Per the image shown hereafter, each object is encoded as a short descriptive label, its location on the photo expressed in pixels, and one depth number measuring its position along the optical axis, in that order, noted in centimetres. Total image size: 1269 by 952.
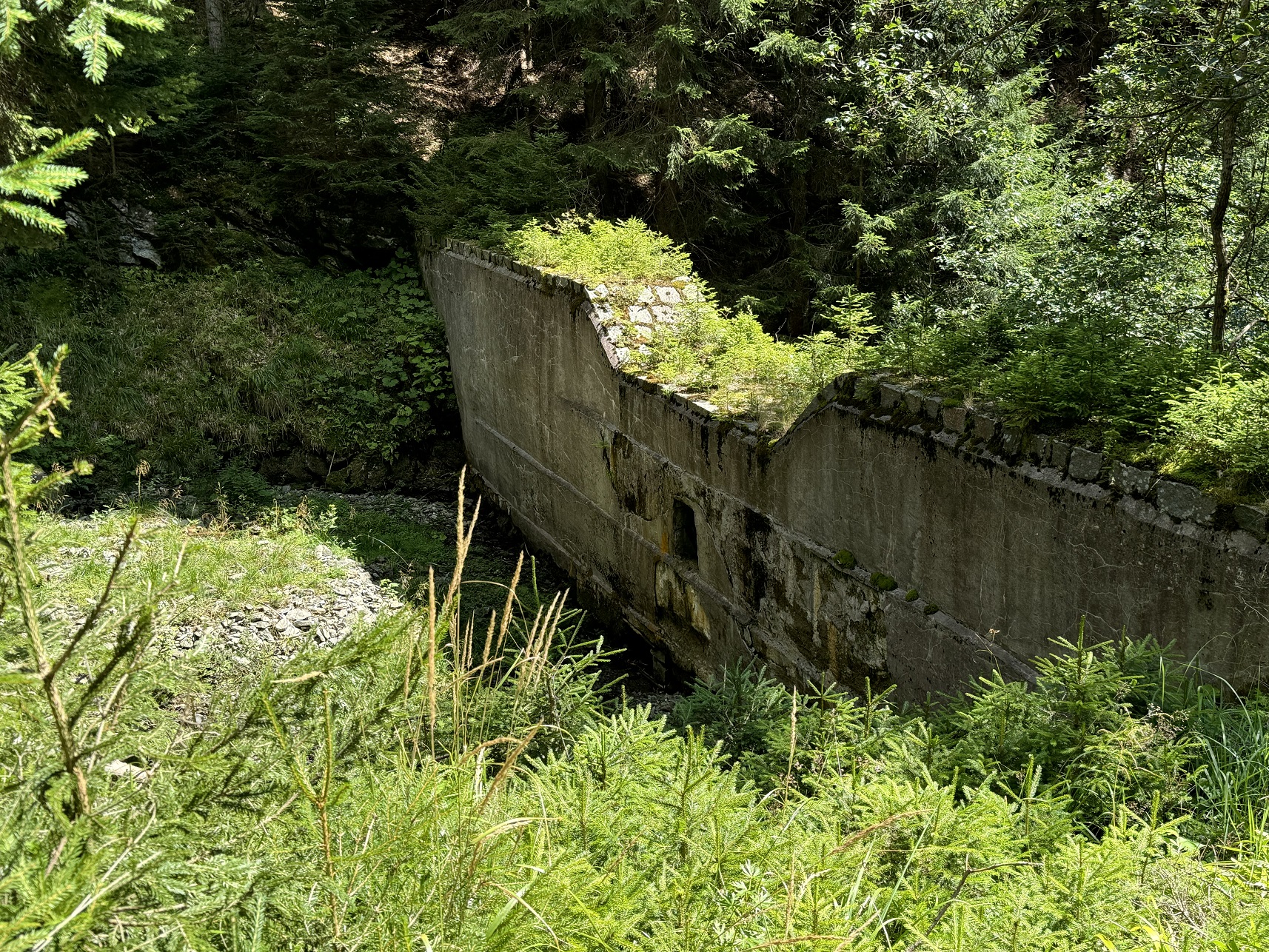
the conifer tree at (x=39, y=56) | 494
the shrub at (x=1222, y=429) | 434
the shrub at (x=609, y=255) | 1017
